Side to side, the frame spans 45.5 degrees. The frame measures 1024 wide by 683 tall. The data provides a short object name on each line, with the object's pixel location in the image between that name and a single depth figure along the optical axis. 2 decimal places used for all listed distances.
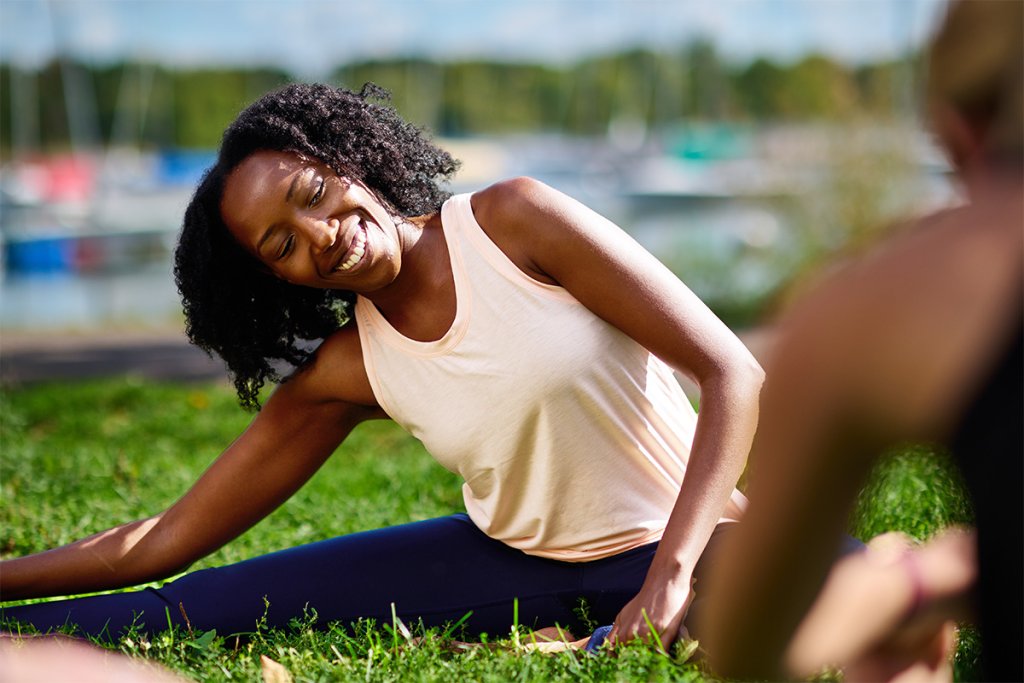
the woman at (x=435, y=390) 2.63
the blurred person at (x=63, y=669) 1.74
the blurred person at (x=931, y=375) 1.28
